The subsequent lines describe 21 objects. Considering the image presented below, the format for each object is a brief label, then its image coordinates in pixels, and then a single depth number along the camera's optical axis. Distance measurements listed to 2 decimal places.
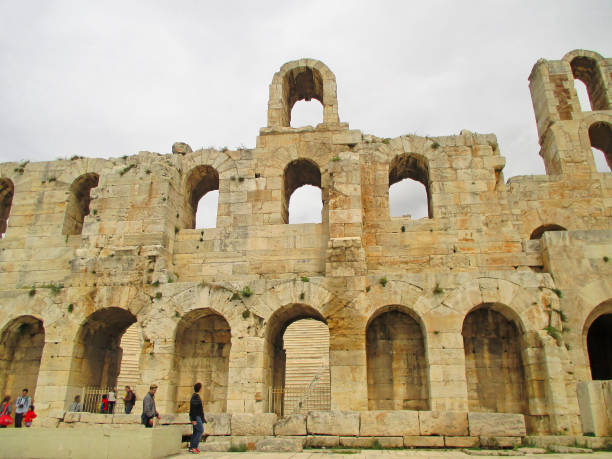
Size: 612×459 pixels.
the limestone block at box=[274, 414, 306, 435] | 11.34
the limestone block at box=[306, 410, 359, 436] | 11.13
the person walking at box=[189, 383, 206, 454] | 9.91
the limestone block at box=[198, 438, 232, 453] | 10.67
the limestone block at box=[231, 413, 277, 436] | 11.38
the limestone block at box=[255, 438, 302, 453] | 10.42
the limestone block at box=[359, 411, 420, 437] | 10.98
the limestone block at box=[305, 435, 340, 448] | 11.01
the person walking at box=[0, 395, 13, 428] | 13.05
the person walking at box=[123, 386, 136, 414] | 13.11
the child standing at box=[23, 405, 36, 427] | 12.80
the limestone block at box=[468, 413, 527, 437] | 10.65
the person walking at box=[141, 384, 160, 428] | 10.37
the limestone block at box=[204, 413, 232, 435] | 11.47
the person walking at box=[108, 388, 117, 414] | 13.98
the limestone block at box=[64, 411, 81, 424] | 12.49
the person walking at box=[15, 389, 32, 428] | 13.16
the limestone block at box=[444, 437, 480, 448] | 10.73
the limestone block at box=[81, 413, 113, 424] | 12.05
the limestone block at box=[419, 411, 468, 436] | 10.95
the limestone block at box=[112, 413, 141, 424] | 11.95
